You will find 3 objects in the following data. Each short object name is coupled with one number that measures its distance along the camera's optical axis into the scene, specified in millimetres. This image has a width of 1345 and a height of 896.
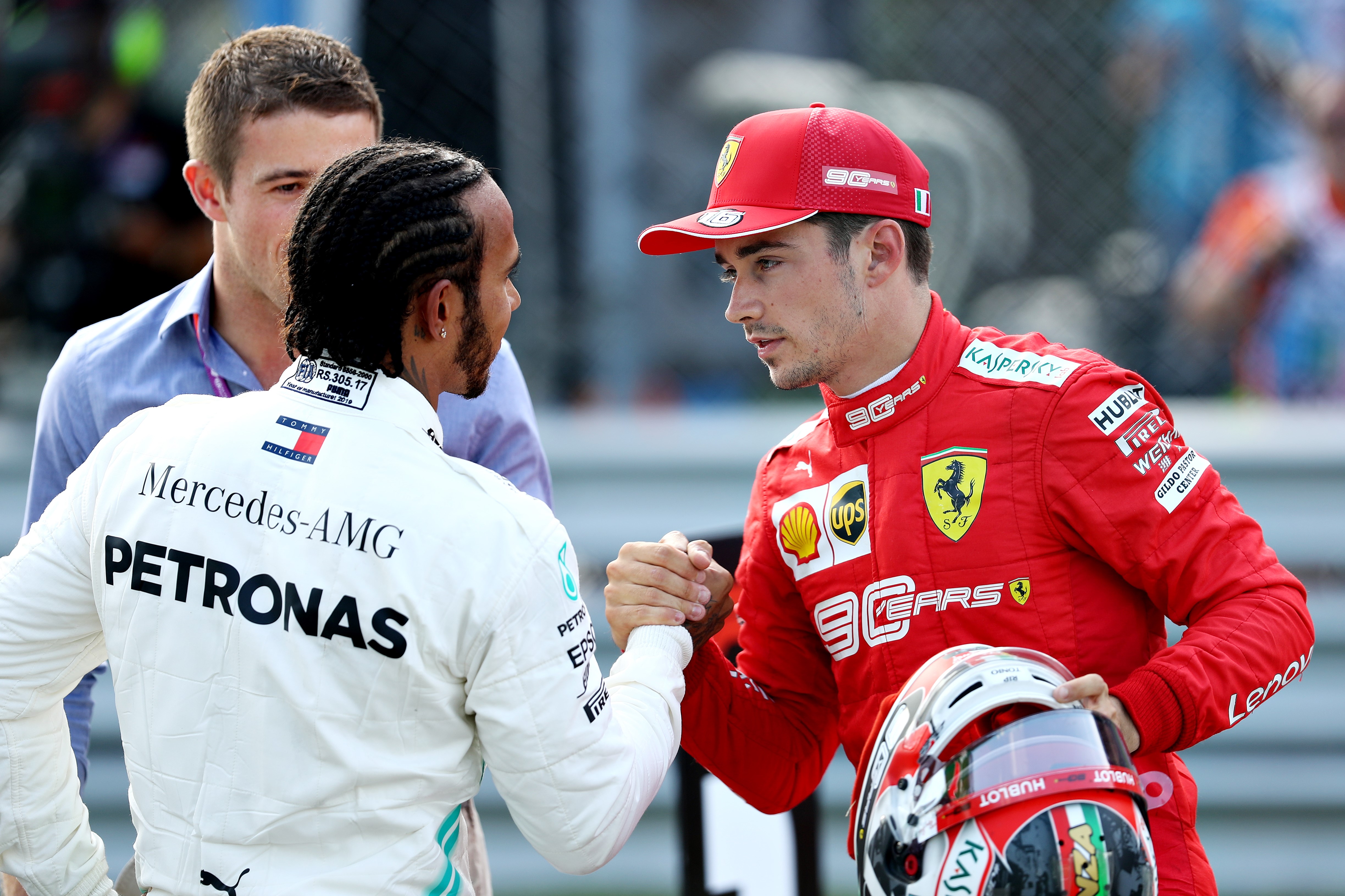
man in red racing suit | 15414
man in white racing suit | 15149
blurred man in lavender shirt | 15633
